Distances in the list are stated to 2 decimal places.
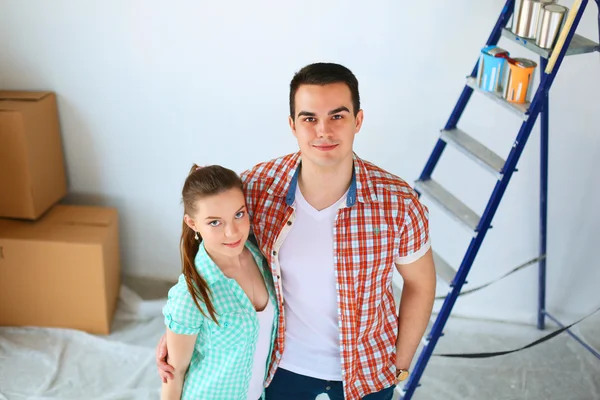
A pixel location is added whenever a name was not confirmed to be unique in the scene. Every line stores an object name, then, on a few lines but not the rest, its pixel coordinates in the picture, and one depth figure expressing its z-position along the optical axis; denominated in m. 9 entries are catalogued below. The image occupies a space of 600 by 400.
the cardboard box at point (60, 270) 2.98
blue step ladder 2.14
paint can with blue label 2.28
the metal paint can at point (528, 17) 2.19
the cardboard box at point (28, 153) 2.91
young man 1.77
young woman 1.70
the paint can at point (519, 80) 2.21
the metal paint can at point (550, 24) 2.12
